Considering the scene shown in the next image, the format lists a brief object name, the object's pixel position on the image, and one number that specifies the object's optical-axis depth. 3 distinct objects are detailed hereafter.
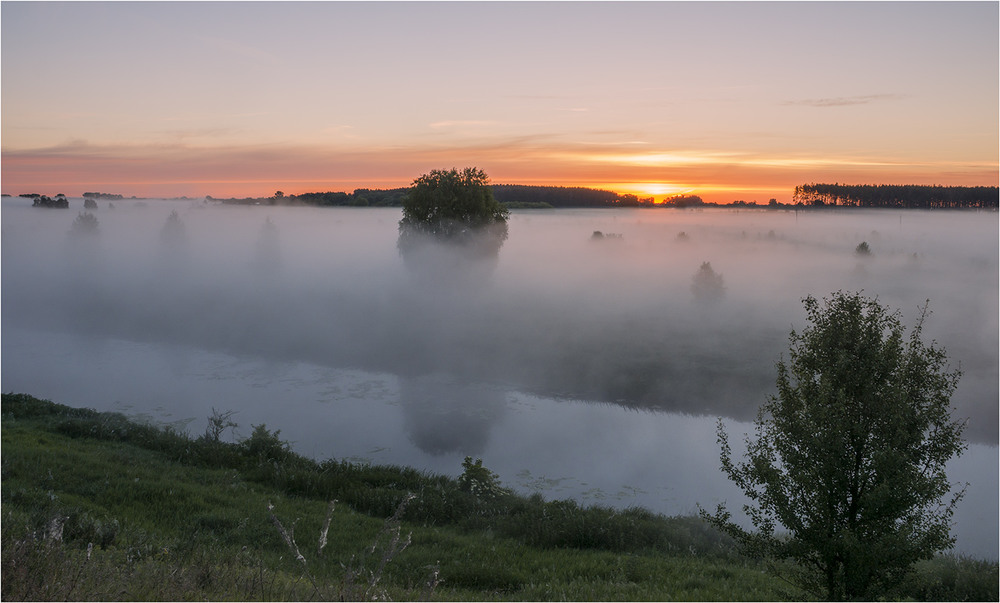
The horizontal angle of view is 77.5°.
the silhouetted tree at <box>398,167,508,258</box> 77.19
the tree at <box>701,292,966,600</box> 11.90
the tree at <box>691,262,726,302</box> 85.69
